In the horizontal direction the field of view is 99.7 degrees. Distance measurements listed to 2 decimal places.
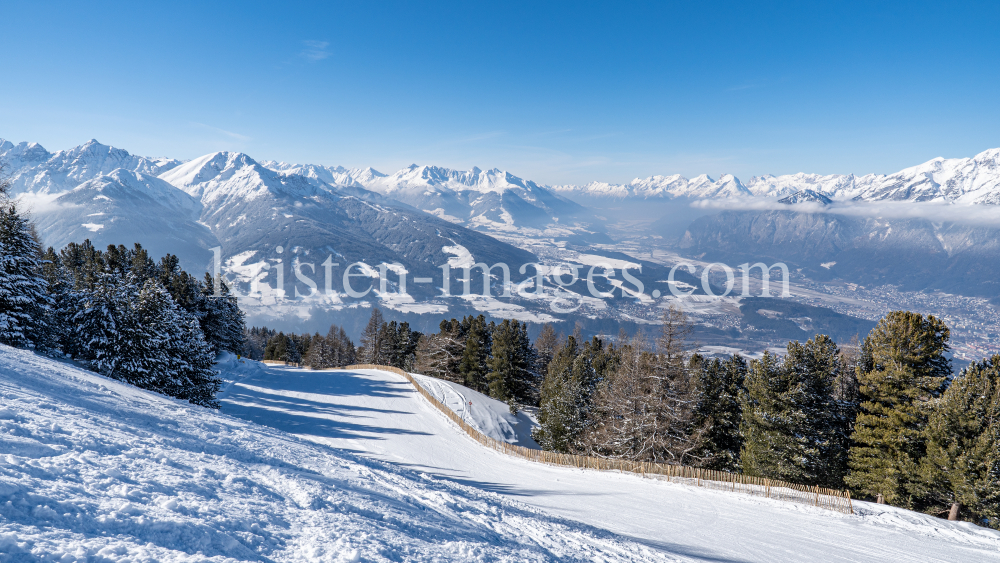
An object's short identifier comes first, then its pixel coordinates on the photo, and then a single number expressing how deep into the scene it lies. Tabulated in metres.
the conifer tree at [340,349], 83.81
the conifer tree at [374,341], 74.56
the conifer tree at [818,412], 25.78
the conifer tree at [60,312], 33.47
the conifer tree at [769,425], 25.70
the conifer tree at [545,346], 66.44
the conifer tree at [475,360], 58.66
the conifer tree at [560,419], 35.19
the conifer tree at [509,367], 54.44
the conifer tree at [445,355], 60.78
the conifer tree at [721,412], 30.47
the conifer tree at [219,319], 53.62
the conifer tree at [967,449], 19.22
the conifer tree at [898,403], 22.56
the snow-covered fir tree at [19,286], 26.11
